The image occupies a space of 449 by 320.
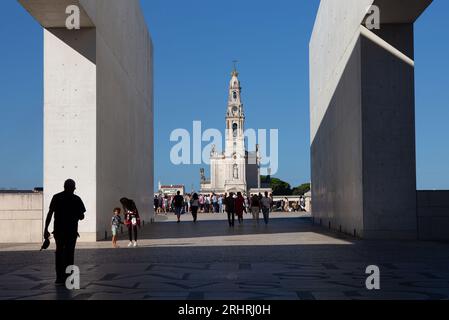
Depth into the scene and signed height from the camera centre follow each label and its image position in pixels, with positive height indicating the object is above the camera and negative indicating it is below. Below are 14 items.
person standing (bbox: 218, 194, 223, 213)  55.20 -0.95
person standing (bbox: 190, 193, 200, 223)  34.03 -0.58
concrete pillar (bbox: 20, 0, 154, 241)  20.08 +2.48
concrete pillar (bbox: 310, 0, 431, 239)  20.09 +1.80
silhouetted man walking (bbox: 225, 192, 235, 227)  29.71 -0.56
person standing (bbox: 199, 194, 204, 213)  55.43 -0.83
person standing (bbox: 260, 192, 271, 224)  31.22 -0.52
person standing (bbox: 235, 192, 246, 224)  31.53 -0.55
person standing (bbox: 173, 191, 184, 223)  34.72 -0.39
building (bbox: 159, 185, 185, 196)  147.27 +1.21
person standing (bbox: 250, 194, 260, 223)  31.67 -0.60
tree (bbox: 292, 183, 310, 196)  188.12 +0.97
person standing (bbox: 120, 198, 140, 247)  19.25 -0.55
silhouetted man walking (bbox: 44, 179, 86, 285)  11.36 -0.47
